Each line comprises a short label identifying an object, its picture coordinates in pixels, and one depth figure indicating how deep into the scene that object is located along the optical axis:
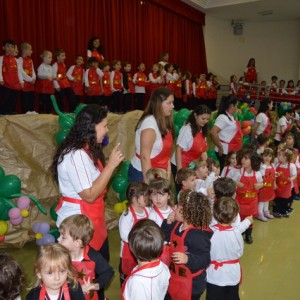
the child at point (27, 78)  5.90
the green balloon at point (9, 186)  3.22
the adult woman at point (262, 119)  6.09
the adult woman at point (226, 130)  4.54
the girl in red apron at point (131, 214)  2.48
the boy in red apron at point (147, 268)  1.75
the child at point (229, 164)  4.25
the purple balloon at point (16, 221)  3.33
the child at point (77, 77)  6.89
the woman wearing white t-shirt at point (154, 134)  2.85
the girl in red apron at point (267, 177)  4.52
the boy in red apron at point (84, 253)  1.90
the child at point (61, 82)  6.57
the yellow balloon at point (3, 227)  3.33
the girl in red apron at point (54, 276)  1.59
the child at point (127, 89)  8.04
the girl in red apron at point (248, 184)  4.06
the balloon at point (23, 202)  3.41
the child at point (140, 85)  8.61
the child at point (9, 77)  5.58
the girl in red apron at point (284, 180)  4.87
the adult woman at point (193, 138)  3.65
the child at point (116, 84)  7.62
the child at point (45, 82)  6.33
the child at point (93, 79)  6.97
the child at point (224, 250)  2.33
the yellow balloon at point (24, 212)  3.38
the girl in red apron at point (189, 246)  2.05
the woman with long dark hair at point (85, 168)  2.08
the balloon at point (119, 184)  3.86
